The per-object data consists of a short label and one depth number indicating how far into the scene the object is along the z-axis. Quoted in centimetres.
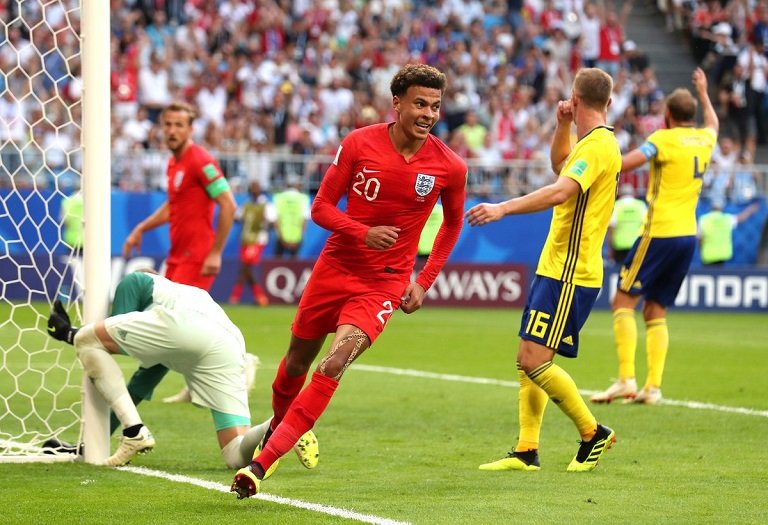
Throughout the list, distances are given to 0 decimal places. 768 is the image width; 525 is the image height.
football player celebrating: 1313
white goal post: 1504
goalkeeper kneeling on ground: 1434
